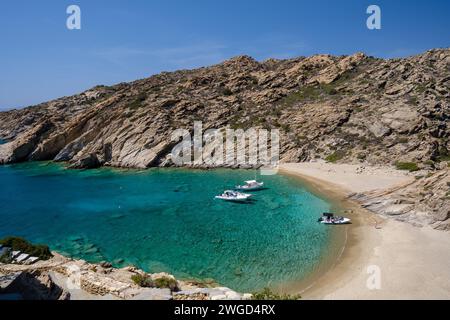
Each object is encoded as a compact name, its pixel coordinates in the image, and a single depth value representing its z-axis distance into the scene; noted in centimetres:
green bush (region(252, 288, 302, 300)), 1636
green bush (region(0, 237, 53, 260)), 2398
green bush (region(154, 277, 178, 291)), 1888
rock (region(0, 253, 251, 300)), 1545
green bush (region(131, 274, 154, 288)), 1886
